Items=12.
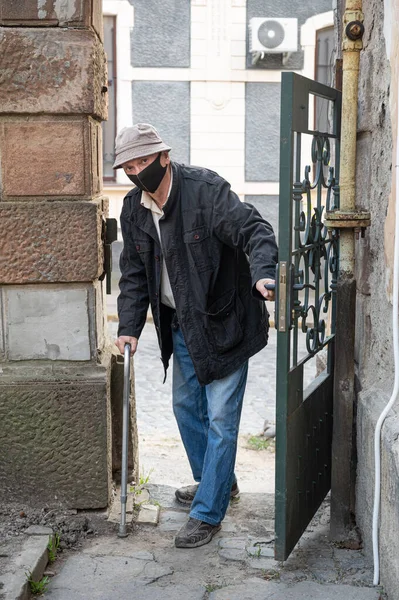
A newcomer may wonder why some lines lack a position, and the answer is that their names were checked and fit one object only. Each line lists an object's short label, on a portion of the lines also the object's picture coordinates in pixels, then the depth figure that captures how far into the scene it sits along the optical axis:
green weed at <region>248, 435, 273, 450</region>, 6.34
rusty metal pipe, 3.84
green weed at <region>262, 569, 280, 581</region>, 3.67
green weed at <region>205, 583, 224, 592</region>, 3.57
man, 3.91
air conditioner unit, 13.39
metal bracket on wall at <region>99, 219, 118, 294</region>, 4.30
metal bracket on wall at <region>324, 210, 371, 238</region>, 3.80
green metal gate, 3.42
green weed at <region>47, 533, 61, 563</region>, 3.83
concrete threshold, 3.39
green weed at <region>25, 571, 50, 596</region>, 3.50
